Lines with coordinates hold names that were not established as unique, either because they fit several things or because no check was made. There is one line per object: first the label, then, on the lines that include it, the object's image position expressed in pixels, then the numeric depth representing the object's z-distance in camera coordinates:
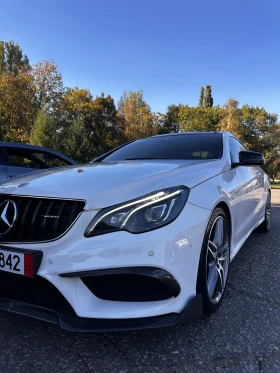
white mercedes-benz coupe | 1.61
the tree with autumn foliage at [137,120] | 38.72
